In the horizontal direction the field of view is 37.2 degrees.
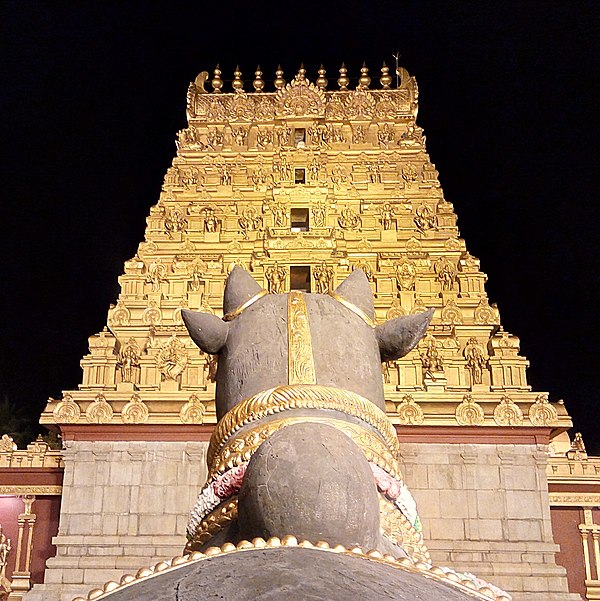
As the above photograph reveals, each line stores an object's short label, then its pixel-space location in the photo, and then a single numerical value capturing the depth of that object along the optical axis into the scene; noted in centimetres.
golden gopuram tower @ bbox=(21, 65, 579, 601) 1627
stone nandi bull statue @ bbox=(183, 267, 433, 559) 260
